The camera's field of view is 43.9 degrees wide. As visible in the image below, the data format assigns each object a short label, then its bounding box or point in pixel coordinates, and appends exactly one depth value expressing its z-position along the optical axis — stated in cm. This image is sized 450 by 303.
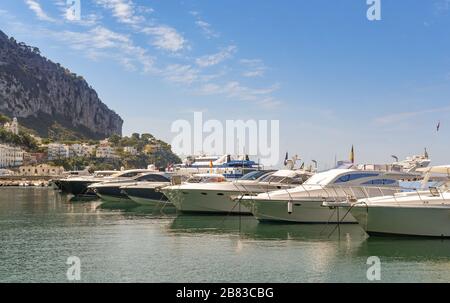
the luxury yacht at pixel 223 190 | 3831
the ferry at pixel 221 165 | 6889
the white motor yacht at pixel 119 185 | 5344
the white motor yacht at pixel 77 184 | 6604
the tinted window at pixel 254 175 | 4171
